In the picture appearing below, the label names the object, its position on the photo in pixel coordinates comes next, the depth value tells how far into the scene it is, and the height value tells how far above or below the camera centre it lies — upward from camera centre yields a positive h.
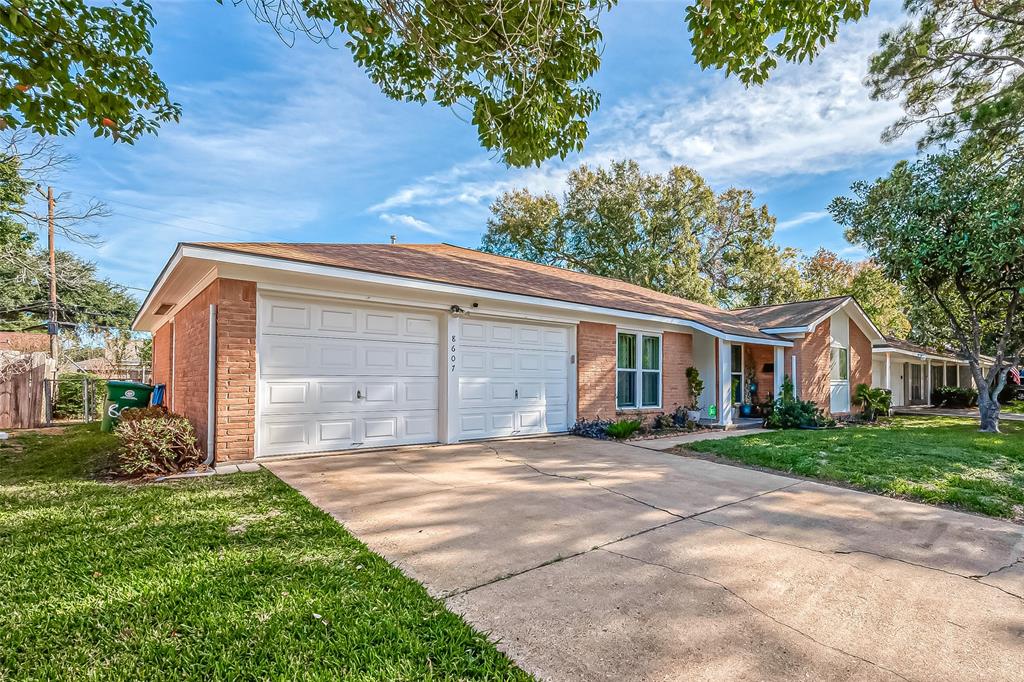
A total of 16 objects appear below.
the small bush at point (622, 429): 9.85 -1.47
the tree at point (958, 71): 11.98 +7.84
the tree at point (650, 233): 27.69 +7.61
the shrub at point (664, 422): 11.65 -1.56
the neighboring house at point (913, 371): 22.18 -0.69
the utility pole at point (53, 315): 16.23 +1.49
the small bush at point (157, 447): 5.83 -1.12
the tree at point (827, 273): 31.11 +5.63
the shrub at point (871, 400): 16.06 -1.42
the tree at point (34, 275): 10.75 +3.27
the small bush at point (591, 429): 10.04 -1.51
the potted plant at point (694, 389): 12.65 -0.81
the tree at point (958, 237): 11.15 +3.03
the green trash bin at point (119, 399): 9.95 -0.88
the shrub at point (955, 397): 23.90 -1.94
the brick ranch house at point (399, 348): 6.64 +0.18
